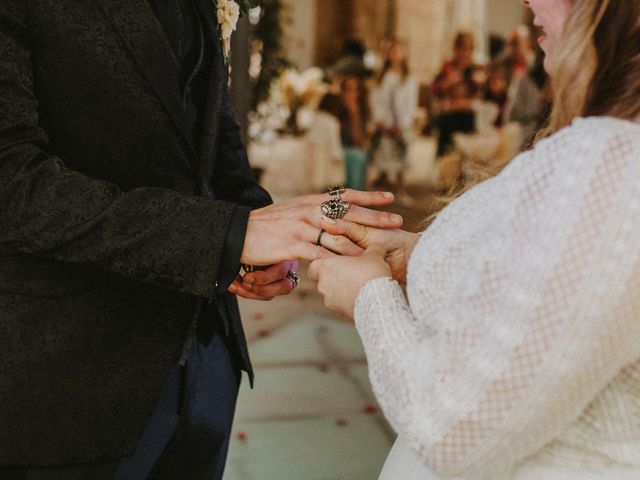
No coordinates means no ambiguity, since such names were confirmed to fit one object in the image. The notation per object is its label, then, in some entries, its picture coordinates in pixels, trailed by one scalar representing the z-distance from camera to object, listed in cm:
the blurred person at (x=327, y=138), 868
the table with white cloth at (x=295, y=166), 919
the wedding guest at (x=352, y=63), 1030
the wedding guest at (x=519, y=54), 834
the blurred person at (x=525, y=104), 741
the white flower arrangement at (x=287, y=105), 902
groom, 120
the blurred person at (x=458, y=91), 877
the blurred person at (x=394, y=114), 902
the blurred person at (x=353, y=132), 866
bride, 87
